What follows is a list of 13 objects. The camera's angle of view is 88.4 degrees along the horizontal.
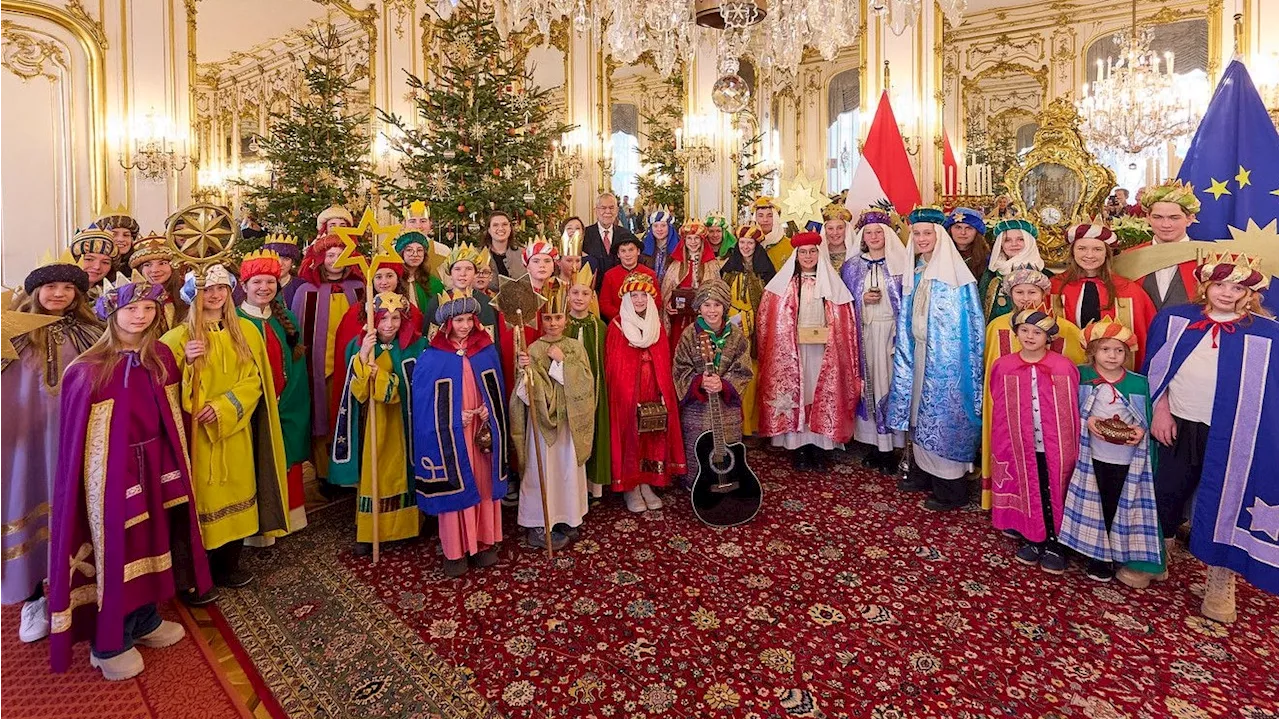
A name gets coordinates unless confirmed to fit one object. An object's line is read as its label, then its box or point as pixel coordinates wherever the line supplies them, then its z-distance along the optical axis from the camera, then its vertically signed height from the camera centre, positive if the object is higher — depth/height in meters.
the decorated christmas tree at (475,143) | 6.07 +1.96
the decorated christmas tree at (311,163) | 7.93 +2.34
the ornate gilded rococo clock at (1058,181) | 6.29 +1.57
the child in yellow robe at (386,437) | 3.88 -0.51
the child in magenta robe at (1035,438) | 3.63 -0.54
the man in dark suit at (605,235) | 6.17 +1.08
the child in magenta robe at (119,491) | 2.75 -0.59
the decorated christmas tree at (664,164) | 10.72 +3.04
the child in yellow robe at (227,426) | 3.32 -0.37
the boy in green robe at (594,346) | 4.47 +0.02
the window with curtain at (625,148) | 11.21 +3.45
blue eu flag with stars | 4.27 +1.17
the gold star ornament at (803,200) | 6.90 +1.53
